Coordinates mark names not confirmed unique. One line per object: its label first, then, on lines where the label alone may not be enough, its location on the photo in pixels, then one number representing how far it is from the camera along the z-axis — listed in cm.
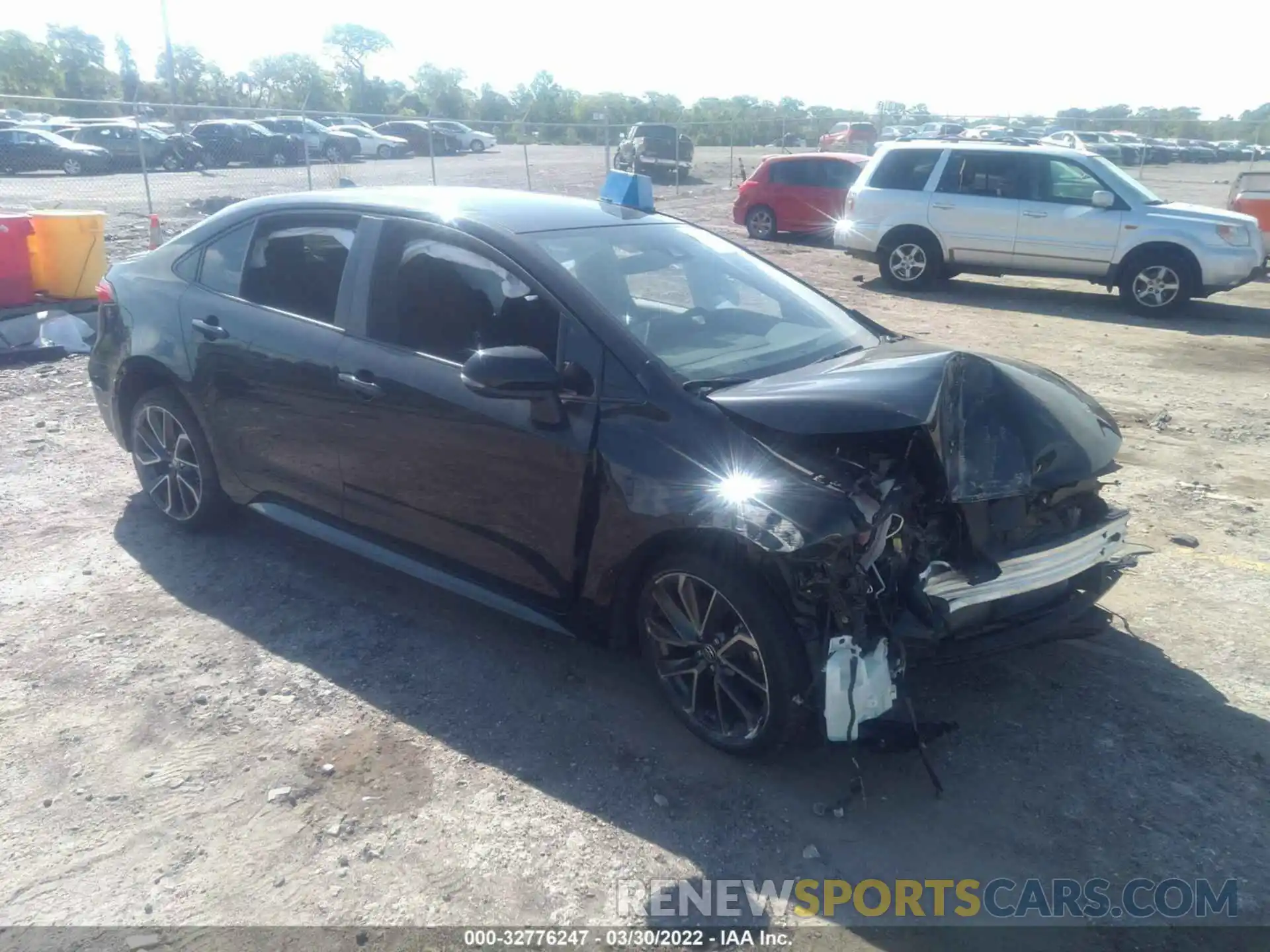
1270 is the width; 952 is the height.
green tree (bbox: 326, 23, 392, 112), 9094
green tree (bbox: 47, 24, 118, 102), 5981
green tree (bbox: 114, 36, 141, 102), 6319
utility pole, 4377
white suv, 1169
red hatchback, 1803
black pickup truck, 2878
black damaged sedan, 325
